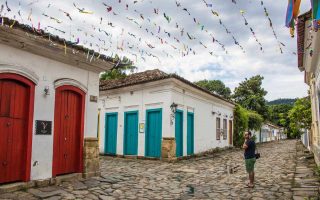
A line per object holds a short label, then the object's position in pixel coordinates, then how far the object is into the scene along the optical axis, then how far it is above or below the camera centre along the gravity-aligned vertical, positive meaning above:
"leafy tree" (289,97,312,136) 17.15 +1.03
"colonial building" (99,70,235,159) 13.60 +0.67
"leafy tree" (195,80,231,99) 49.41 +7.44
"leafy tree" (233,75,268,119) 36.96 +4.64
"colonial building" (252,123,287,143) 39.16 -0.68
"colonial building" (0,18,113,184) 6.70 +0.62
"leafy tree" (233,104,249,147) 23.55 +0.38
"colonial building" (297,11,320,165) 7.07 +2.61
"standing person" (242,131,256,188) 7.87 -0.74
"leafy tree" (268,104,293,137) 61.31 +4.37
